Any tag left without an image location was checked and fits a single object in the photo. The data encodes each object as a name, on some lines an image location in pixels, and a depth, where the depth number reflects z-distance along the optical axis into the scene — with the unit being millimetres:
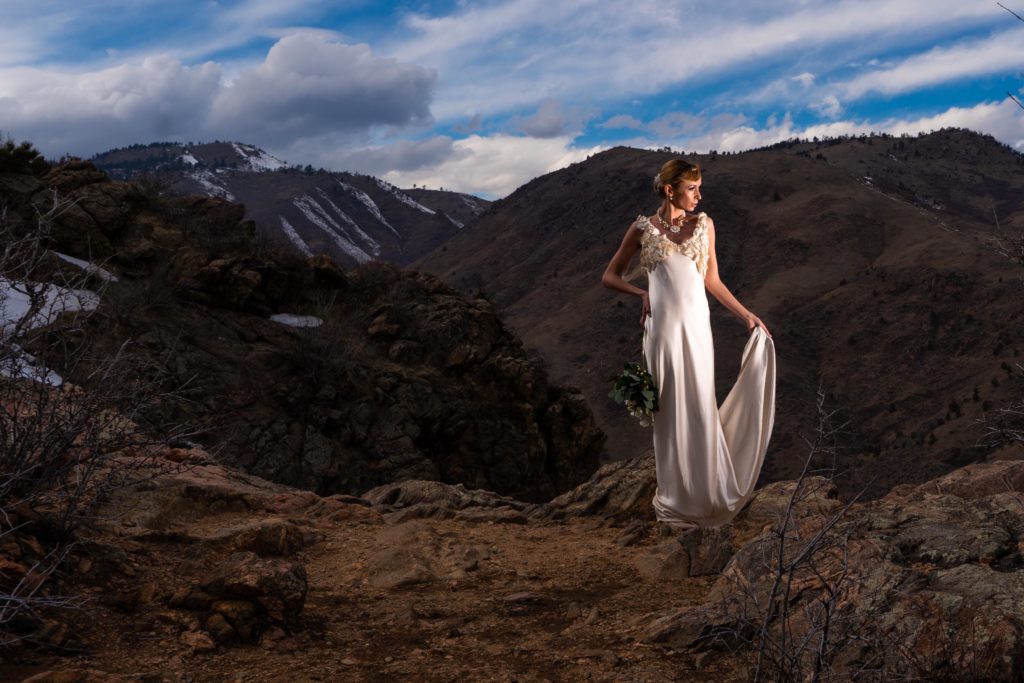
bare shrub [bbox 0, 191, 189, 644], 4344
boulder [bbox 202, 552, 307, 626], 4215
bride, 5082
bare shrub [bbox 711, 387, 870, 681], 2248
